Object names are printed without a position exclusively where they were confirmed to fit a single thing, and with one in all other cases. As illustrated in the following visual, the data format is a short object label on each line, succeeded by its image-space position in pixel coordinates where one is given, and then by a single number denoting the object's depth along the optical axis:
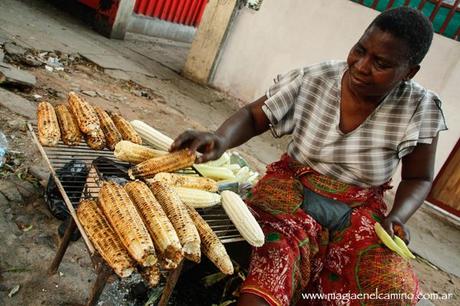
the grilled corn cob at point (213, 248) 1.81
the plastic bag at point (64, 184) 2.74
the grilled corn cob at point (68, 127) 2.31
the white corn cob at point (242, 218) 1.93
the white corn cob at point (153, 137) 2.63
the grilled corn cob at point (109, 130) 2.45
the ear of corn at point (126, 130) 2.57
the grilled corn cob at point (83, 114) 2.36
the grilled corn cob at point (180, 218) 1.71
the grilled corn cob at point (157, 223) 1.63
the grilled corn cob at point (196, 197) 2.13
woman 1.94
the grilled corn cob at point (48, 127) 2.17
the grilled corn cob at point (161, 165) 2.14
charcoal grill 1.67
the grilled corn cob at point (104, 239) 1.53
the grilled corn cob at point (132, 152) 2.31
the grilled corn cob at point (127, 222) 1.54
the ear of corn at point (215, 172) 2.85
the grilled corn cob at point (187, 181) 2.20
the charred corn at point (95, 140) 2.34
